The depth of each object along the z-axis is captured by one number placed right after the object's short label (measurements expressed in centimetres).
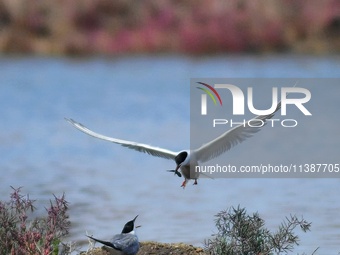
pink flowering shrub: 1497
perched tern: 1512
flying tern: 1755
